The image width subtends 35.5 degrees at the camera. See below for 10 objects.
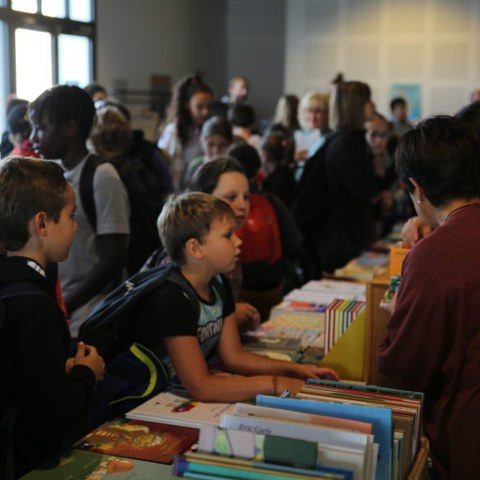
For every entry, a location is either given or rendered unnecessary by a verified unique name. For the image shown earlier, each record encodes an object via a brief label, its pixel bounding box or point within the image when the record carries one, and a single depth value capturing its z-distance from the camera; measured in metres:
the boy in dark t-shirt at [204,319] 2.01
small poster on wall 10.66
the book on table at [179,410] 1.91
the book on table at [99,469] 1.61
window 8.18
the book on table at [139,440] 1.74
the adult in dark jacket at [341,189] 4.46
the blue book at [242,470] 1.13
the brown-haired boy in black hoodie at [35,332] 1.55
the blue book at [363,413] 1.33
